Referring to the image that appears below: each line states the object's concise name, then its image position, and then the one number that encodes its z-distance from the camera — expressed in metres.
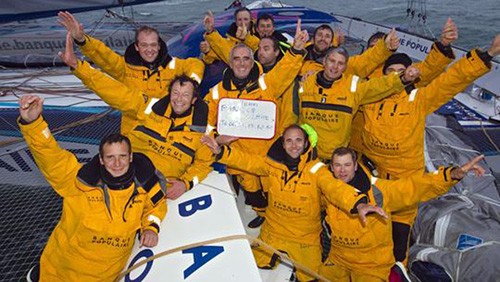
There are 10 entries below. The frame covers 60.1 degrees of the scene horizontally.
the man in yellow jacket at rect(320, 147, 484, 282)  2.74
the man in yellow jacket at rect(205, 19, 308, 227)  3.29
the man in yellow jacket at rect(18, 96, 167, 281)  2.32
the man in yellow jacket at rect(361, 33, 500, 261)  3.20
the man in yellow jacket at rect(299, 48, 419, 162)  3.28
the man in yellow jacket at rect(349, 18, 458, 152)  3.32
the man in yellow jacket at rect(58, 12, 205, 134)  3.53
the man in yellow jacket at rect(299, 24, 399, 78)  3.71
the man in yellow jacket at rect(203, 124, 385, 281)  2.96
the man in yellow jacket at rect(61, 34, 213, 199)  3.02
